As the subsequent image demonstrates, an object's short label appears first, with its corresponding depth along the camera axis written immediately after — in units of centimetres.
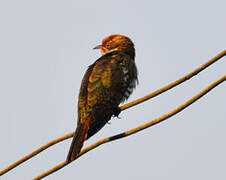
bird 1273
